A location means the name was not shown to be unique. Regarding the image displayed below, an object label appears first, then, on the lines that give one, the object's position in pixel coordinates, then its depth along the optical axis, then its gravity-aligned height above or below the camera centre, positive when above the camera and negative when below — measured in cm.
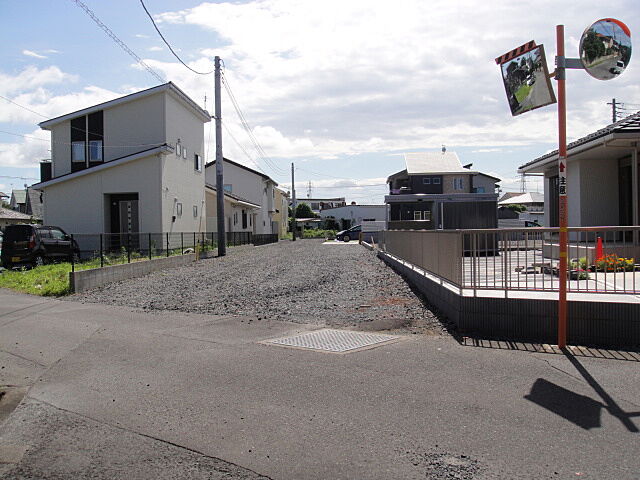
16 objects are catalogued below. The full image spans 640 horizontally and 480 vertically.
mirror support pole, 666 +45
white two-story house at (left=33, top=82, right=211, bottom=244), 2581 +329
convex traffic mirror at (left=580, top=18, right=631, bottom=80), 652 +215
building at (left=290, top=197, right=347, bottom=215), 13238 +756
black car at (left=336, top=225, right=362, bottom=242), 5174 -22
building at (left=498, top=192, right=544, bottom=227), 6494 +377
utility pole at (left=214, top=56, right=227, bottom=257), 2739 +294
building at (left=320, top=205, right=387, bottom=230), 8394 +274
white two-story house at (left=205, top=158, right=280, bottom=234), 5322 +461
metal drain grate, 712 -147
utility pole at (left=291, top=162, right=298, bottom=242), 6552 +495
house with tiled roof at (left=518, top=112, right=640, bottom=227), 1338 +134
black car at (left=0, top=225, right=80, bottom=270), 1981 -40
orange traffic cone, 836 -31
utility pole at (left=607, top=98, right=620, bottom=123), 4488 +979
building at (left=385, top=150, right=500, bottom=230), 2366 +161
